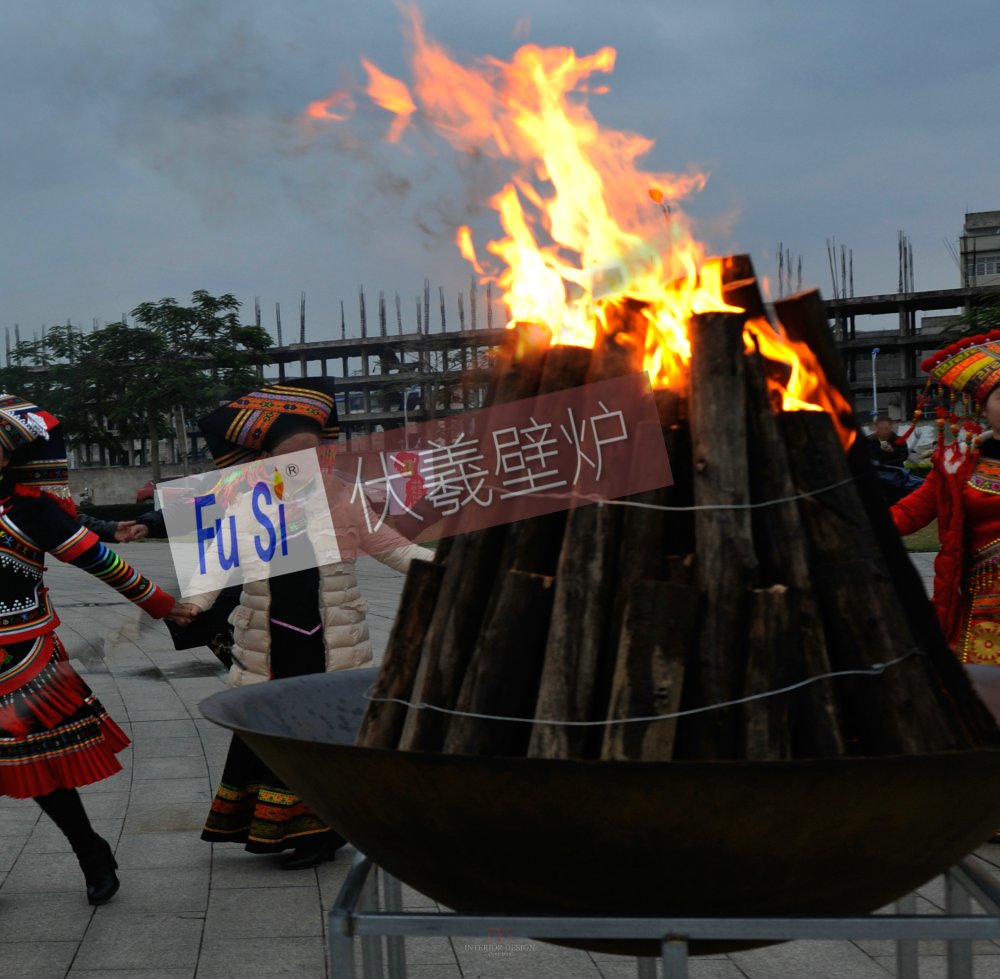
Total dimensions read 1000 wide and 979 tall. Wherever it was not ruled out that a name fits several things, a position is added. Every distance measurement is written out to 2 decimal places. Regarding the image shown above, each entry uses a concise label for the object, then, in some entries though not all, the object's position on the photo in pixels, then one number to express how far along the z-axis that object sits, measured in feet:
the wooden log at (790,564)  6.51
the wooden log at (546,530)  7.33
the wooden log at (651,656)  6.36
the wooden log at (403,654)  7.58
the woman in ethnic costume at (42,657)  12.99
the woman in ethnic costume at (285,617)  14.28
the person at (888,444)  38.52
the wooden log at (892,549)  7.19
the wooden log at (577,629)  6.64
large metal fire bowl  5.63
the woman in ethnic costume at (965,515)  14.96
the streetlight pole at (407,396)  173.83
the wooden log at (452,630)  7.18
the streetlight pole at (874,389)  161.56
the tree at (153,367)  120.78
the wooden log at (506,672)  6.86
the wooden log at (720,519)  6.46
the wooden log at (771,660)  6.37
